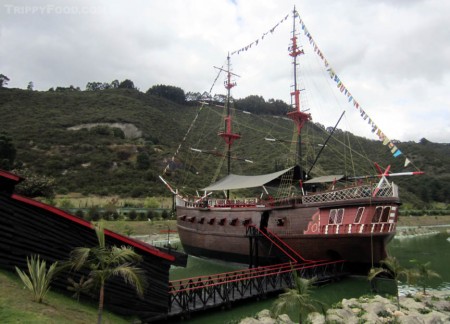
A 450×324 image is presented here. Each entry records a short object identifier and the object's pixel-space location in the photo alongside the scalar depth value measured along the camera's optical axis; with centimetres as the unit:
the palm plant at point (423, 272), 1253
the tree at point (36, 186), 3406
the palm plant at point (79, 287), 786
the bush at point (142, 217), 3478
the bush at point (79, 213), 3099
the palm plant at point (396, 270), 1190
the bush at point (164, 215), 3716
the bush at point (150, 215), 3566
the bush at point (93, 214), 3099
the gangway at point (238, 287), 1086
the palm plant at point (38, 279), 704
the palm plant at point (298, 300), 786
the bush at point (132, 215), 3409
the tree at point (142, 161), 5612
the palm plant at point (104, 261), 659
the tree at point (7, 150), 4248
